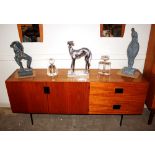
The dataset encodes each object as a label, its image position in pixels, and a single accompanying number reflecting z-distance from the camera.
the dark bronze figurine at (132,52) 2.13
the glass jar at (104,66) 2.41
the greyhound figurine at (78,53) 2.22
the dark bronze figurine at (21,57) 2.16
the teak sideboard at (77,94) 2.17
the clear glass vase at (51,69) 2.35
